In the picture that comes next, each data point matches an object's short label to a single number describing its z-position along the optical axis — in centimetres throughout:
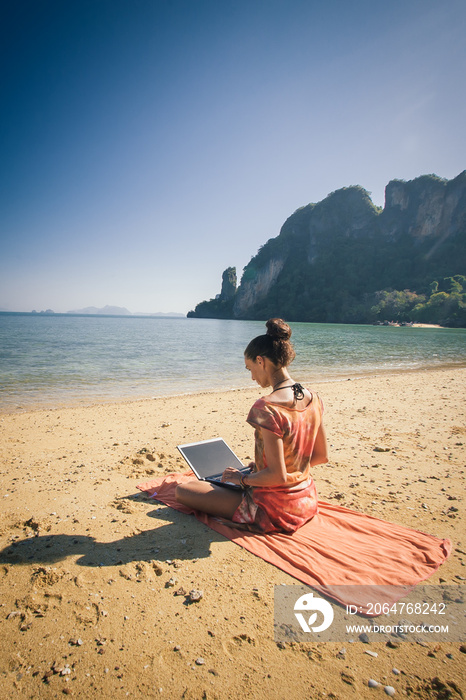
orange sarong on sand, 240
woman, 241
